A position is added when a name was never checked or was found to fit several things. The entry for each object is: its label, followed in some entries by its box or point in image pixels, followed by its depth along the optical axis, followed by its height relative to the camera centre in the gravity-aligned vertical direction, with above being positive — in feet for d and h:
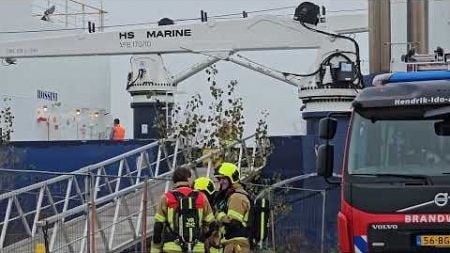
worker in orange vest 141.52 +0.41
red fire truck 50.55 -1.07
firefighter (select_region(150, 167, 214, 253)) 60.43 -3.08
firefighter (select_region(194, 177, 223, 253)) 62.59 -3.47
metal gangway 78.88 -3.86
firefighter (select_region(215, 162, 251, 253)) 62.00 -2.87
